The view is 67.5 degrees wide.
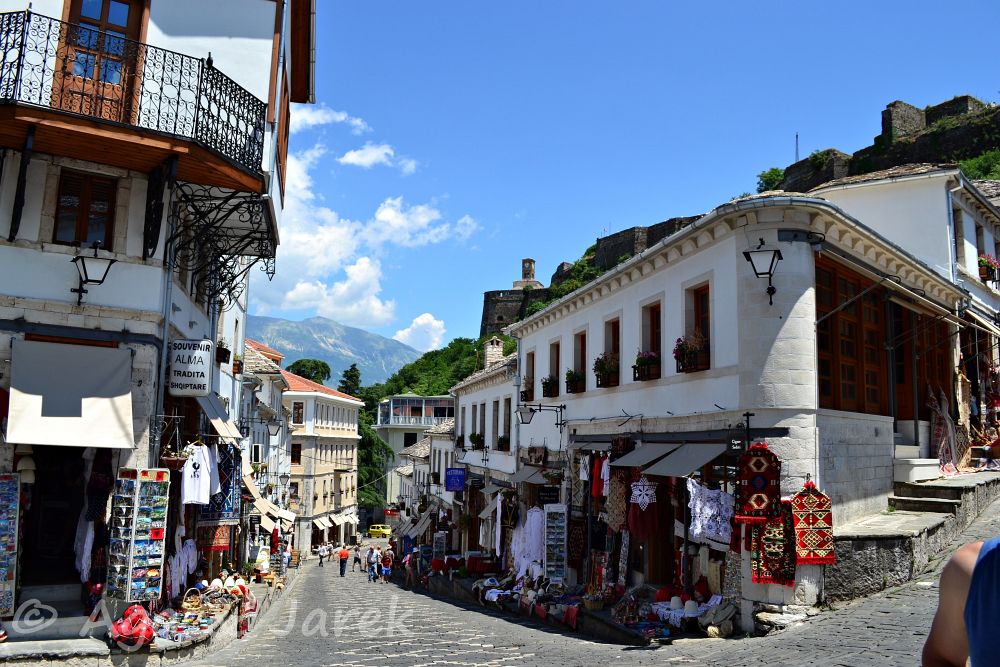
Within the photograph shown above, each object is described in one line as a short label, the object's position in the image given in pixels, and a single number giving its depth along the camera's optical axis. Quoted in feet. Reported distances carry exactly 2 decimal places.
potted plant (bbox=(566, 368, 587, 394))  57.77
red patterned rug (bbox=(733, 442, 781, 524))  34.42
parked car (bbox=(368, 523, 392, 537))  212.43
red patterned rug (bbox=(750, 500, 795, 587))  33.30
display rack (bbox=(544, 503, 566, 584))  54.70
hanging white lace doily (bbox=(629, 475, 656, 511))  42.93
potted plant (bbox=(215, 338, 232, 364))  54.29
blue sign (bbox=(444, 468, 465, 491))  91.81
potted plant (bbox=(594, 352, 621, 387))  51.98
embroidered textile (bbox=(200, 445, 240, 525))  46.39
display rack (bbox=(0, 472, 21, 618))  32.86
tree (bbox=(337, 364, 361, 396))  273.33
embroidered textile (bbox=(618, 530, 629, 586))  47.57
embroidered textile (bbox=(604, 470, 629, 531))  47.60
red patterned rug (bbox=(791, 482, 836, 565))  33.53
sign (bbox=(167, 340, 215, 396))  37.76
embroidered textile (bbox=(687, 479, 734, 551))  36.01
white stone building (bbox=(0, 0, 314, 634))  32.99
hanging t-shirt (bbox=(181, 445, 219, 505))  38.27
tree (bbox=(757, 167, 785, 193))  186.29
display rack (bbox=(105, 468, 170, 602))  33.91
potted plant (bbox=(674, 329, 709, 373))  40.19
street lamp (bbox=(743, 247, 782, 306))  36.14
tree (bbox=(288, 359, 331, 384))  277.44
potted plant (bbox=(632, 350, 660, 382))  45.83
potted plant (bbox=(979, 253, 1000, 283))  64.64
